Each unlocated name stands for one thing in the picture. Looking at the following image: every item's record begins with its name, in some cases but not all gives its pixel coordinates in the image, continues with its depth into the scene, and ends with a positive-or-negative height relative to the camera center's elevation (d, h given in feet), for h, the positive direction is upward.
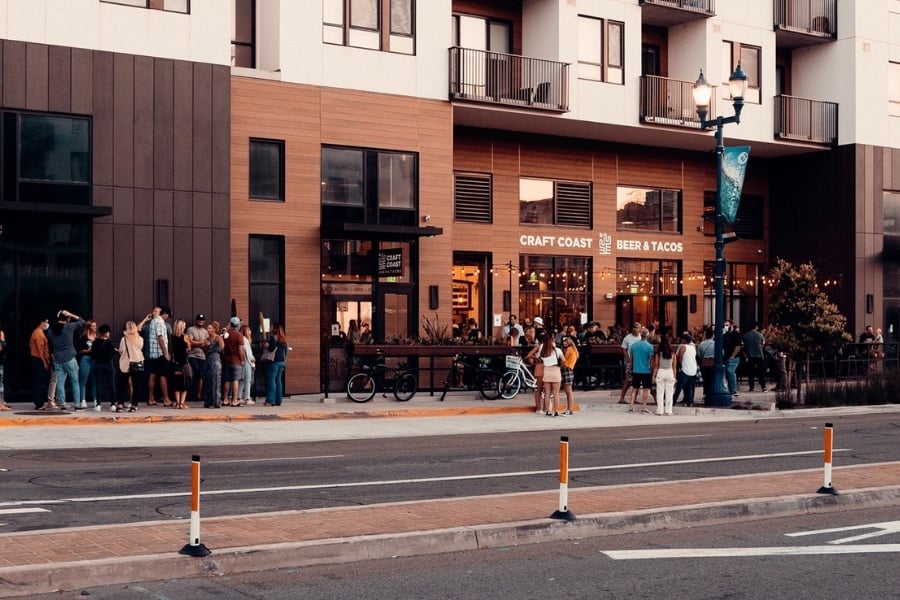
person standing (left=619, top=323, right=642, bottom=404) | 88.38 -2.57
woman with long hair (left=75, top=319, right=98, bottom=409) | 75.36 -2.97
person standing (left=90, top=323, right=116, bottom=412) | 74.43 -3.32
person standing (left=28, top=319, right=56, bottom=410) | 73.26 -3.63
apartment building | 82.38 +13.33
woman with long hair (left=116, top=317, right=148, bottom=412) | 74.95 -3.02
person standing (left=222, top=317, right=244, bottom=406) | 80.02 -3.65
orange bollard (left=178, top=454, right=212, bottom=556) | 28.50 -5.46
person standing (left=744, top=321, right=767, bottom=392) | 98.07 -3.38
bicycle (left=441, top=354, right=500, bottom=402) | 88.69 -5.04
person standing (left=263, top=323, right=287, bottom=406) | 80.89 -4.36
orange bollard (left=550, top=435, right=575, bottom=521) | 33.96 -5.09
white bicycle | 89.25 -5.11
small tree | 90.89 -0.19
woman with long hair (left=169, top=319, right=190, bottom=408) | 78.18 -3.46
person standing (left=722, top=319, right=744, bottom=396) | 95.09 -3.49
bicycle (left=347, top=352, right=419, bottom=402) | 84.84 -5.29
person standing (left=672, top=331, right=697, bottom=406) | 87.51 -3.79
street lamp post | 82.74 +6.92
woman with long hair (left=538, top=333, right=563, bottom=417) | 79.30 -3.53
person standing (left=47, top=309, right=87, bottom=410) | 73.10 -2.83
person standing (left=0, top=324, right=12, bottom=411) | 72.82 -2.88
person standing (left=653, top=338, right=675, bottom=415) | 83.20 -4.91
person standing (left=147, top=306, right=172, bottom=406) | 77.97 -3.00
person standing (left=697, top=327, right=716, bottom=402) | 90.38 -3.68
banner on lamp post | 88.33 +9.72
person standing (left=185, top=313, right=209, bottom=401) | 80.48 -2.44
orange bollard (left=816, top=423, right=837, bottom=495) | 39.65 -5.23
